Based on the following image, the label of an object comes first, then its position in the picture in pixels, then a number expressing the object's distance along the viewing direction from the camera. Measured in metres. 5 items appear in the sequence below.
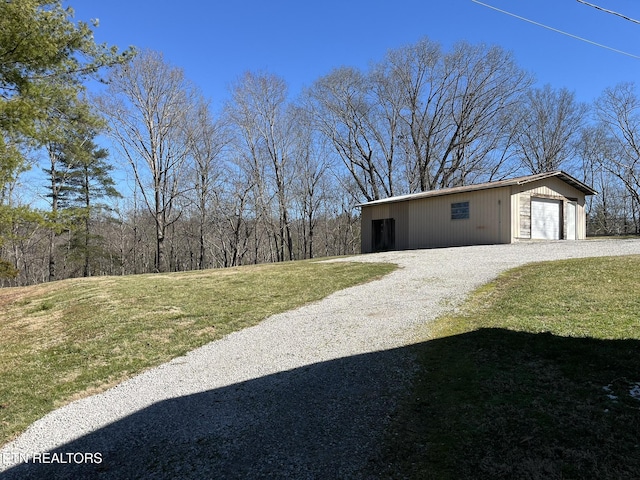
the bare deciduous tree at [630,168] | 31.92
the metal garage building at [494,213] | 16.02
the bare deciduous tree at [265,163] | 29.56
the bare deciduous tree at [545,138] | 33.81
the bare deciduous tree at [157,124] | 22.77
